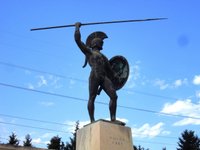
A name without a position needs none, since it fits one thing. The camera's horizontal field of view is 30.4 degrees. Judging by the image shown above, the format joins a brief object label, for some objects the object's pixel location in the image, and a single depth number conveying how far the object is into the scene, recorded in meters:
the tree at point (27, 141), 36.77
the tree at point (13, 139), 36.41
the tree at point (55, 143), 35.12
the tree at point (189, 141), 35.66
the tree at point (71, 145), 33.99
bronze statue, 9.98
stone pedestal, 9.09
